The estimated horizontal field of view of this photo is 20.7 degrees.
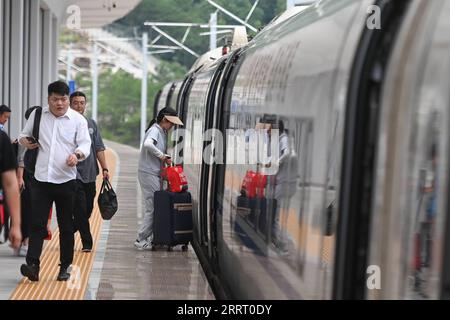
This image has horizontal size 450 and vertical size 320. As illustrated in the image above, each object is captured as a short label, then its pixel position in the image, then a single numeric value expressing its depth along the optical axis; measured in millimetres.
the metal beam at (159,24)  33719
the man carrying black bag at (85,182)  12961
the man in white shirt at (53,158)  10305
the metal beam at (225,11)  25172
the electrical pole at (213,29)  35031
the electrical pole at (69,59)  56731
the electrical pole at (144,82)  49844
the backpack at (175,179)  13359
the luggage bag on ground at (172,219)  13344
